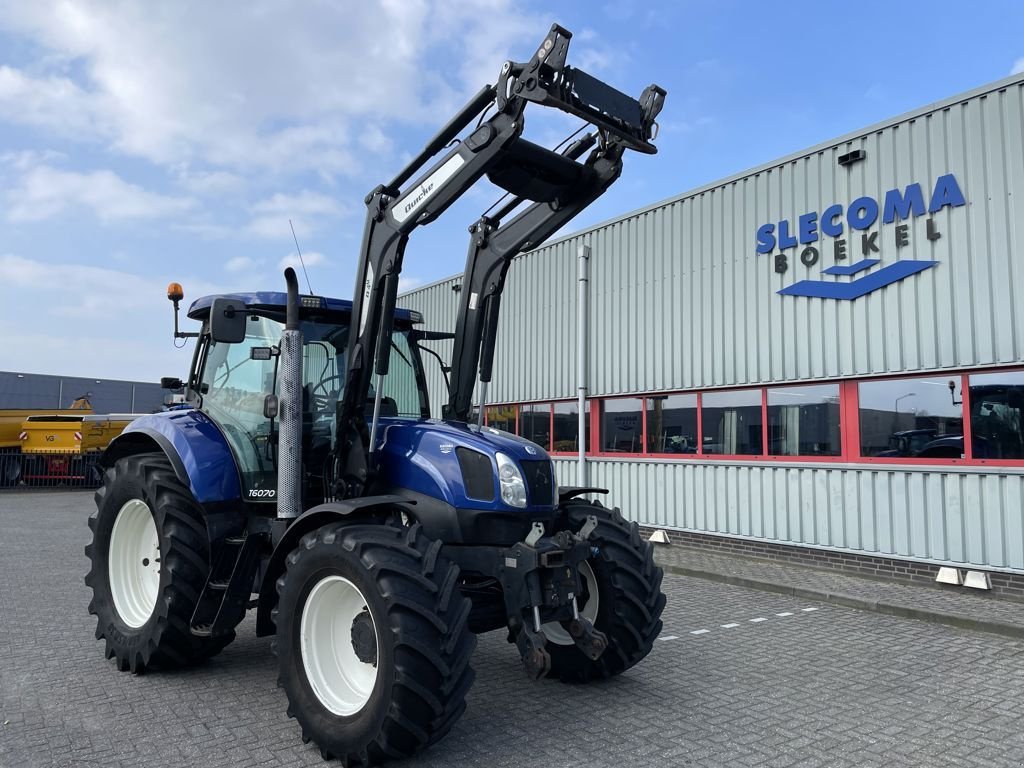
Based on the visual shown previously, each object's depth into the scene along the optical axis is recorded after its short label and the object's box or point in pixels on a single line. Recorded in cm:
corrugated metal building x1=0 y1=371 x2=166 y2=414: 3310
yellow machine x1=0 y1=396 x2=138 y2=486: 2098
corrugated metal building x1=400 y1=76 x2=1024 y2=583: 762
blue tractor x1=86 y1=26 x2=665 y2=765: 359
